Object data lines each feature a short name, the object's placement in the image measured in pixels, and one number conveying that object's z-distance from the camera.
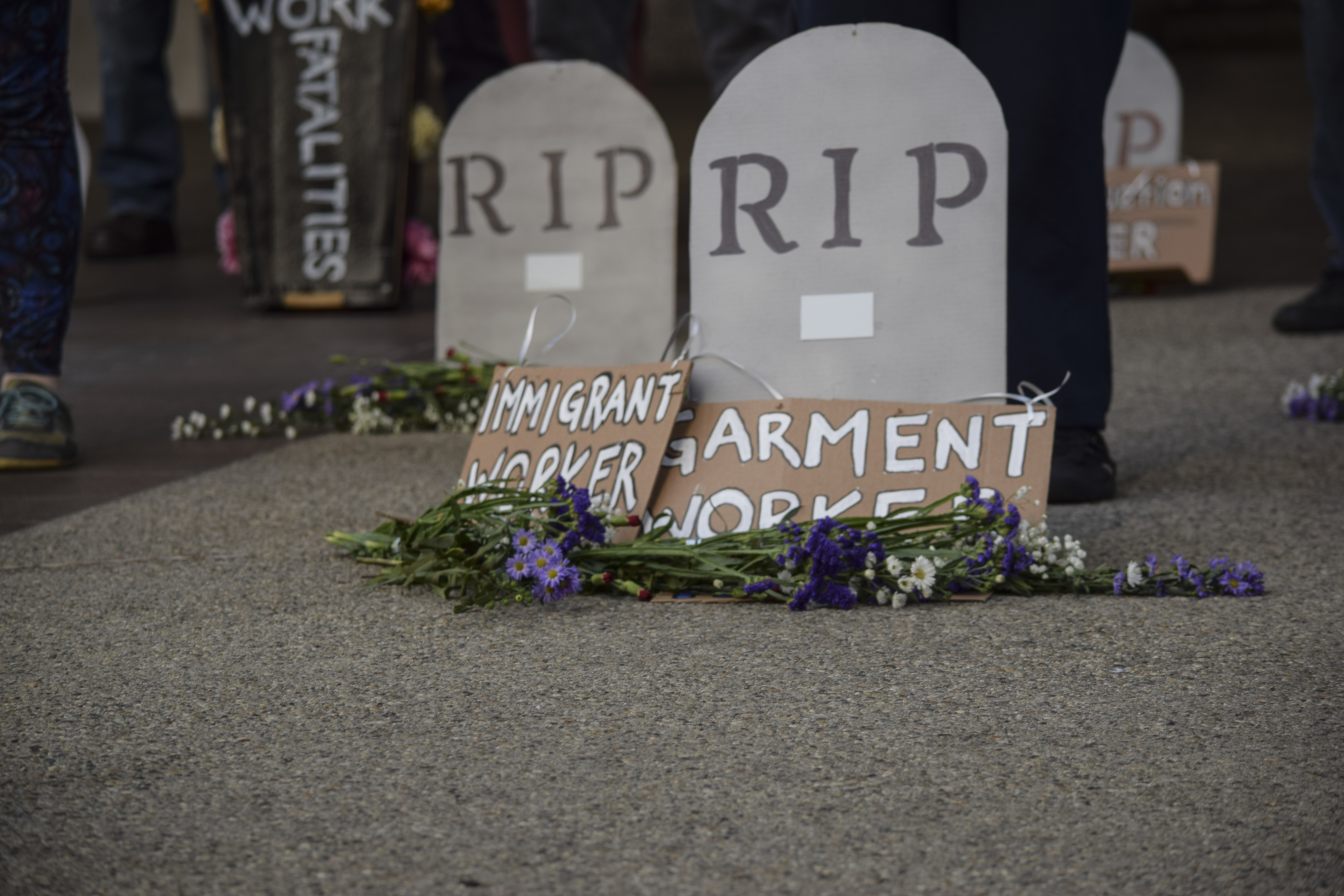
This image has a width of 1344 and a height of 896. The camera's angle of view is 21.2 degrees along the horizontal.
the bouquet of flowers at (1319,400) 7.29
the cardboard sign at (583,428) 6.08
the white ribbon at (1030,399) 6.01
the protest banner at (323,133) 10.36
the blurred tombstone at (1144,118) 10.70
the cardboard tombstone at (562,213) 7.16
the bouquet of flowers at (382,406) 7.39
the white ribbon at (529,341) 6.30
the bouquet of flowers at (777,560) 5.80
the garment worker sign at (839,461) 6.00
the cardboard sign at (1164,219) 10.39
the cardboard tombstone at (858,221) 6.14
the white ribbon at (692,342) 6.19
